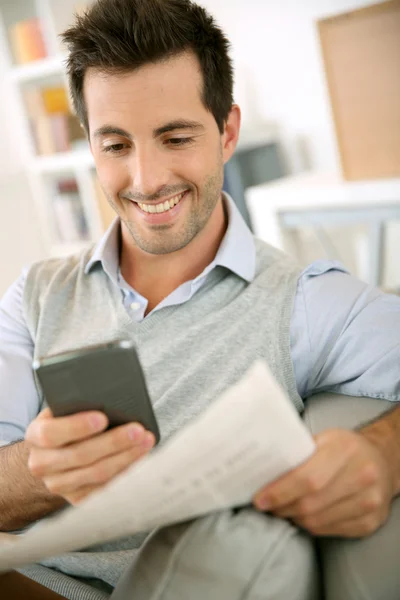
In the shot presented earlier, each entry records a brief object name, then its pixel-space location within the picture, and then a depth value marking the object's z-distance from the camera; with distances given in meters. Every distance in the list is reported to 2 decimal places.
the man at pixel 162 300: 0.70
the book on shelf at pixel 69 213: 2.96
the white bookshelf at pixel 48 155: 2.75
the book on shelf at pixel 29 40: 2.75
